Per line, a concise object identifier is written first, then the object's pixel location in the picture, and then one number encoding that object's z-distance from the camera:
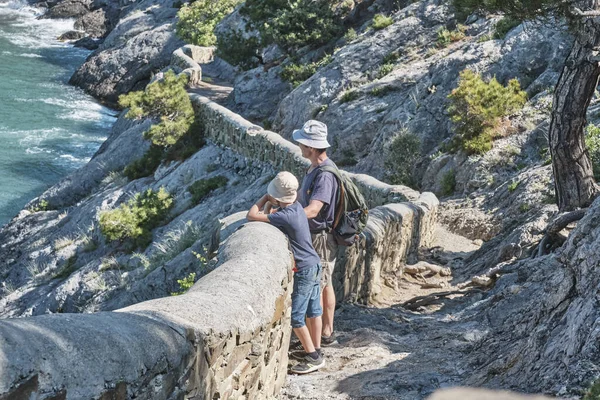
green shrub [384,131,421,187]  19.44
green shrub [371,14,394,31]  26.44
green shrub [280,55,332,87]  28.11
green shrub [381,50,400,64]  24.89
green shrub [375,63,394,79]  24.28
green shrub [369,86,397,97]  22.80
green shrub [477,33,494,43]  21.75
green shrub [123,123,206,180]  23.66
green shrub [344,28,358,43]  27.74
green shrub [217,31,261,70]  31.34
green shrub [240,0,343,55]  29.34
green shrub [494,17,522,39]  21.45
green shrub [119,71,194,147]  23.84
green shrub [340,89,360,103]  23.20
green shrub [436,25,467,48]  24.19
